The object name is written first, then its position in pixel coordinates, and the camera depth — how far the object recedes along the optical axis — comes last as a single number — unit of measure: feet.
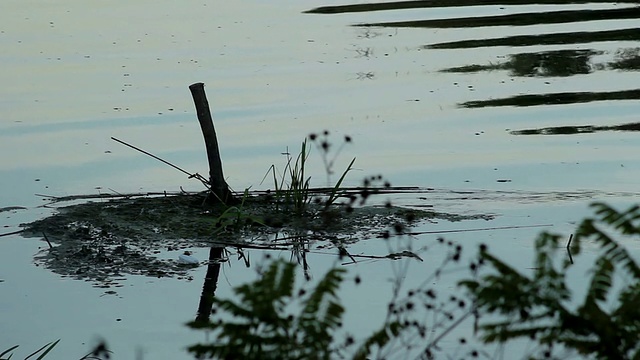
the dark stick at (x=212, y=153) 58.34
